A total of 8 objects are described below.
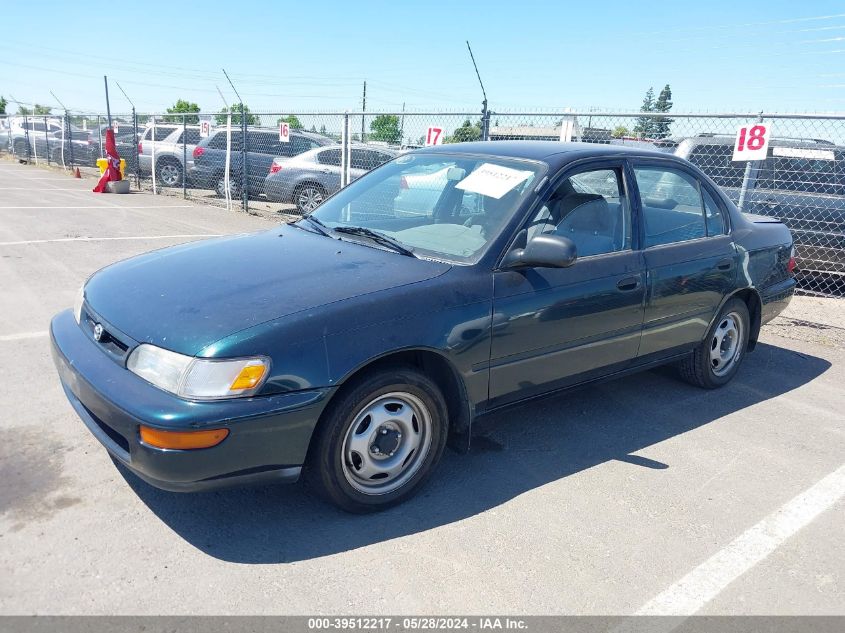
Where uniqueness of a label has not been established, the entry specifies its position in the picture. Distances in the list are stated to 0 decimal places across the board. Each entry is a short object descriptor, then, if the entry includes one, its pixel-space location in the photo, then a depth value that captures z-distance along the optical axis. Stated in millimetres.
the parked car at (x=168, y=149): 17203
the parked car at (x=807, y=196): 7488
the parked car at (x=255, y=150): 13825
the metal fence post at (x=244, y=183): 13198
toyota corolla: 2664
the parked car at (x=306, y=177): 12648
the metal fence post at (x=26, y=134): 27091
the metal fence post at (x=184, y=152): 14852
